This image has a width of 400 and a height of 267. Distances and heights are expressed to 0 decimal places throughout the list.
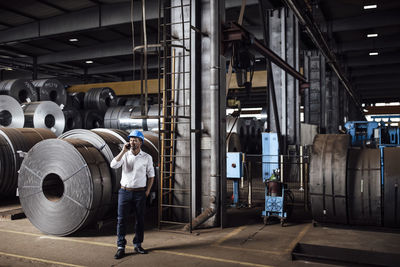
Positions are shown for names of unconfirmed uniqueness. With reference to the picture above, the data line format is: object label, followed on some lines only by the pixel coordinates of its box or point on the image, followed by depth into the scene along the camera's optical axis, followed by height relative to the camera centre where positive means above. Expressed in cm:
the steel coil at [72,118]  1600 +85
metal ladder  731 +15
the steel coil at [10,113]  1182 +82
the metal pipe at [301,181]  1124 -145
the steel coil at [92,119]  1719 +86
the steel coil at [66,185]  645 -87
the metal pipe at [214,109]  706 +52
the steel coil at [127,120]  1636 +75
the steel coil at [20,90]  1346 +182
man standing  538 -75
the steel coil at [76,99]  1758 +187
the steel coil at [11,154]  938 -40
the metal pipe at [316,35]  1105 +367
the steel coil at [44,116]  1254 +78
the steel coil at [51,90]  1512 +200
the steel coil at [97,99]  1830 +190
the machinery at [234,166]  857 -72
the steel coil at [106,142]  720 -10
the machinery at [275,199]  722 -128
